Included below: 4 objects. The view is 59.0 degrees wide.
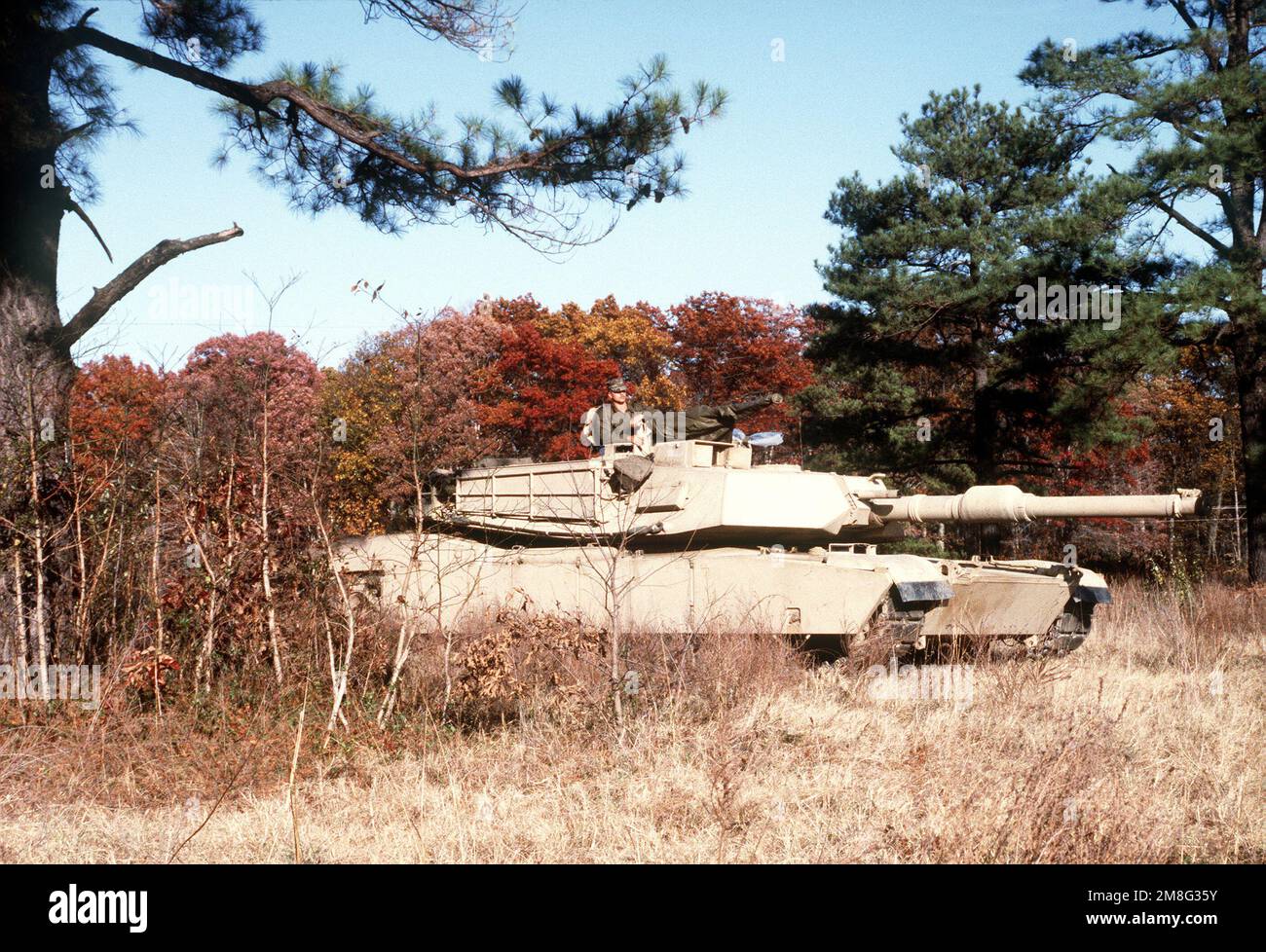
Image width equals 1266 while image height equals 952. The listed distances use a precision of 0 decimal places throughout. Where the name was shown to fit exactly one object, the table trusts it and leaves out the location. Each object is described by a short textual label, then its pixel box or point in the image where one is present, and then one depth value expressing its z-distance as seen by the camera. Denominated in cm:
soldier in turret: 1173
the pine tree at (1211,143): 1578
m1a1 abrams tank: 968
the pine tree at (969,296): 1795
